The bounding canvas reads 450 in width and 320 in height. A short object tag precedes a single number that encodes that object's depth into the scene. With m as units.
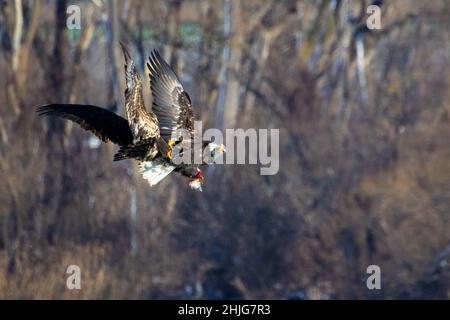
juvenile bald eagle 17.72
